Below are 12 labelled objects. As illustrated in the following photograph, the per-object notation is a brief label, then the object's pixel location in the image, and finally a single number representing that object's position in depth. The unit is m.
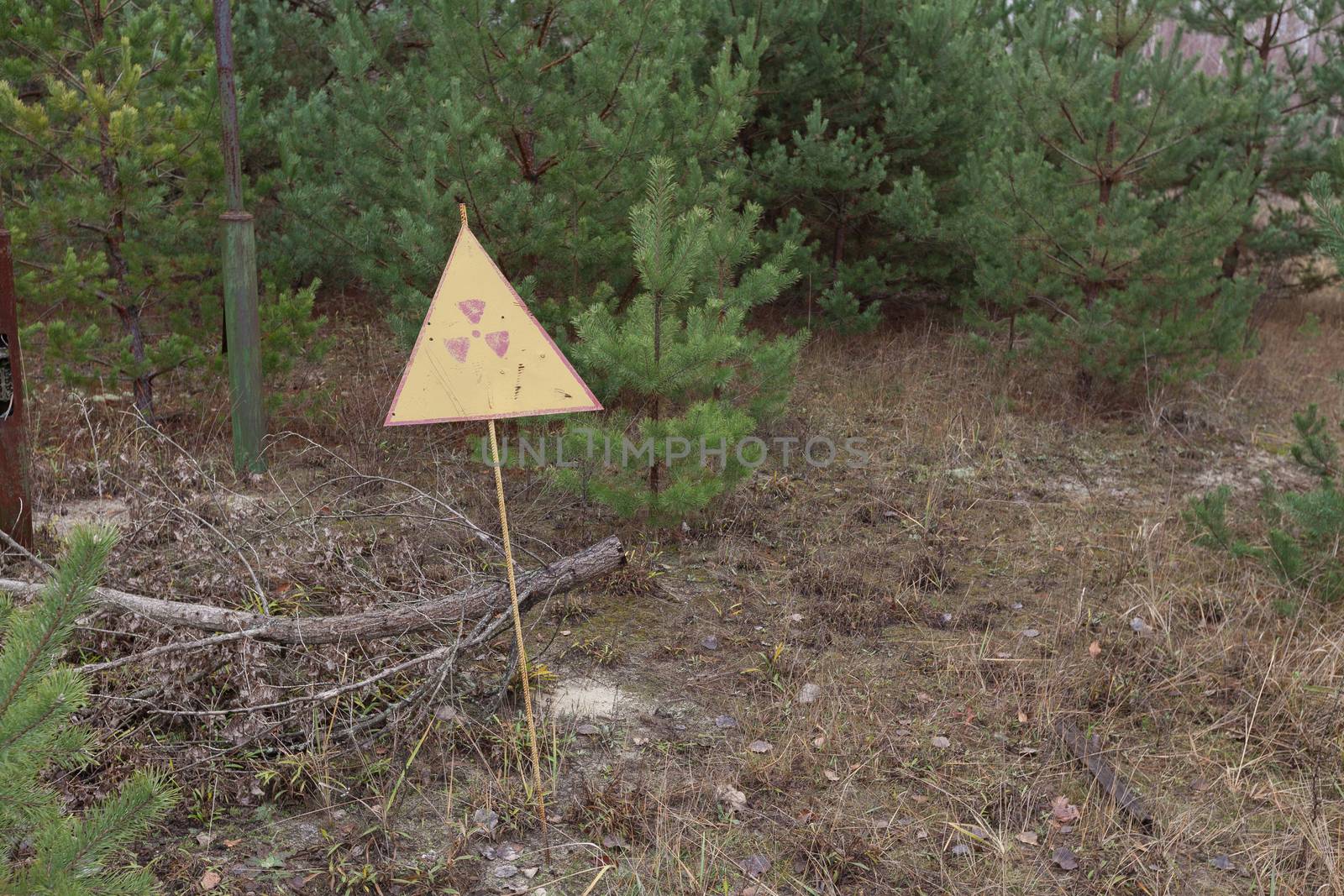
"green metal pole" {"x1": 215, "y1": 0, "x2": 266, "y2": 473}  5.66
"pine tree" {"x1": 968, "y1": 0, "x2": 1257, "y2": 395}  7.42
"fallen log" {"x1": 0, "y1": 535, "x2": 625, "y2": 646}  3.79
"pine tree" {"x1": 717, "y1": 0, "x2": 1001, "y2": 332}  9.09
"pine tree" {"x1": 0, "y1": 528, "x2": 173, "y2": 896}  1.75
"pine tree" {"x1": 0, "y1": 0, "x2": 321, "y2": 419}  5.91
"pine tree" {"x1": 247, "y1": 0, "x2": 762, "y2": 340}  6.23
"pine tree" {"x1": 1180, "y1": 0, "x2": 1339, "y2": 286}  10.41
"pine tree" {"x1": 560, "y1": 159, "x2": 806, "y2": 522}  5.32
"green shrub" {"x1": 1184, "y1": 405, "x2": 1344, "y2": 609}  4.63
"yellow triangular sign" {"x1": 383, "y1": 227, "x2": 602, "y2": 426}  3.60
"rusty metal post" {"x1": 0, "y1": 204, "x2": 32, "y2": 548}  4.71
